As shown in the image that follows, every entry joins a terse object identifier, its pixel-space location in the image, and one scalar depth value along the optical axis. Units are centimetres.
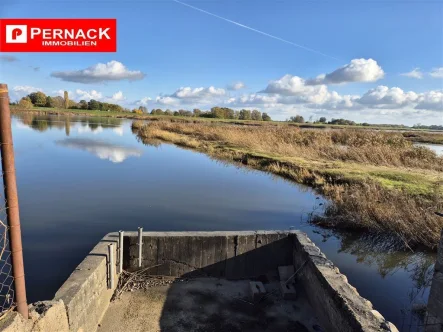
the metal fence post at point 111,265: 501
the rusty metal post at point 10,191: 265
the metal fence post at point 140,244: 569
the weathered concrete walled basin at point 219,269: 379
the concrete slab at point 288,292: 544
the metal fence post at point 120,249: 556
